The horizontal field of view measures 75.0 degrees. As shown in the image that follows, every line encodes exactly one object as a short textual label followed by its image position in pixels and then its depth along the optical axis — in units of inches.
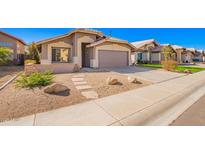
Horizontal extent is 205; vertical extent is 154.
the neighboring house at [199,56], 2113.3
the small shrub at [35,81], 252.8
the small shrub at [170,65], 619.5
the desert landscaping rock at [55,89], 223.5
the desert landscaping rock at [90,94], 229.7
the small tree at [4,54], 342.0
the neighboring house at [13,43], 782.6
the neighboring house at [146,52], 1051.9
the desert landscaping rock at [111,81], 301.7
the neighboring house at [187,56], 1492.4
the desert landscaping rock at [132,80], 334.9
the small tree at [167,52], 762.2
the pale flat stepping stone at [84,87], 264.9
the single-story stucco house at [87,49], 581.0
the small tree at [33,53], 771.5
